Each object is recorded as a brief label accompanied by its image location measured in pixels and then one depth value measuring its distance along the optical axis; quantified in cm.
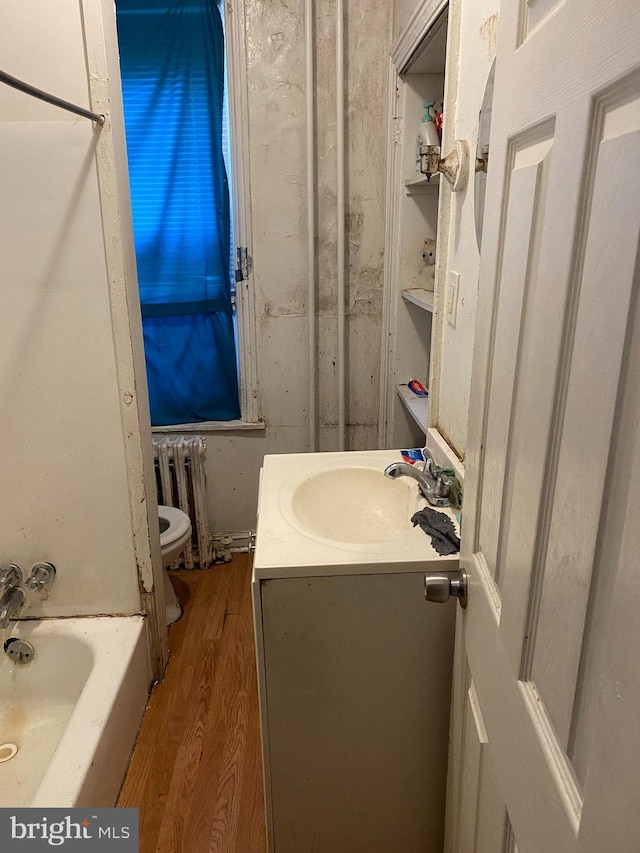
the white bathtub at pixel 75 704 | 144
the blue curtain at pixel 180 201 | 221
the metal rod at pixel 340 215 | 220
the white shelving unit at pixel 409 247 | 212
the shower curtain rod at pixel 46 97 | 102
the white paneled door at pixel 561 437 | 44
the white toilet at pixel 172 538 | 221
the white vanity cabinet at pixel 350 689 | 115
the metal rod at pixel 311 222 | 221
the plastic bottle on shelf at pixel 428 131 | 197
